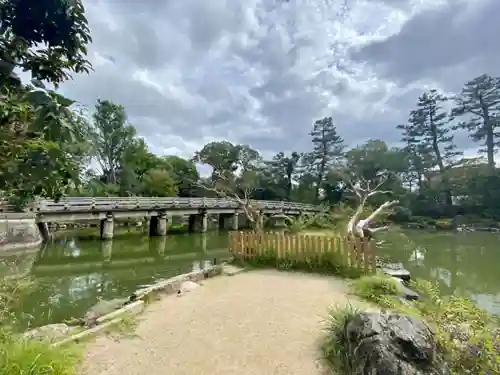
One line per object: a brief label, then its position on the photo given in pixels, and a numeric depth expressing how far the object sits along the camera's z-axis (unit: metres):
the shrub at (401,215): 28.47
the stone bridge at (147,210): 17.09
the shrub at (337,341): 3.19
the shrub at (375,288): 5.52
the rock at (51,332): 3.70
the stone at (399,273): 7.49
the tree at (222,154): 37.49
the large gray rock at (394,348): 2.48
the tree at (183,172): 37.19
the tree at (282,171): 38.31
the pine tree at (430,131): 31.14
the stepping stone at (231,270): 7.81
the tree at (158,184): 33.19
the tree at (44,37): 2.15
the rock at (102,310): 4.63
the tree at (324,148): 37.06
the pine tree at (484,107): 28.31
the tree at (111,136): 35.88
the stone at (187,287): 6.30
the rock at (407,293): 5.66
